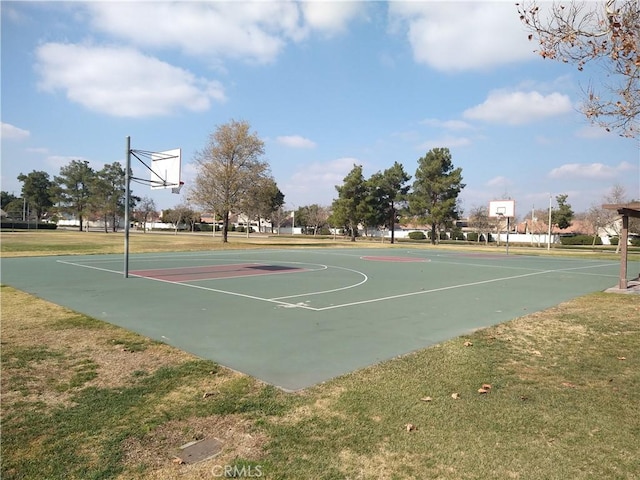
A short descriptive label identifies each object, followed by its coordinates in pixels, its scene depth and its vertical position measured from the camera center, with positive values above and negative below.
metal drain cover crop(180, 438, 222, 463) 3.34 -1.80
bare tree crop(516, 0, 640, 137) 4.46 +2.14
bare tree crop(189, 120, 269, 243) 39.09 +4.55
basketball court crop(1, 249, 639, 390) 6.44 -1.87
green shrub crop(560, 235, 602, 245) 64.50 -0.95
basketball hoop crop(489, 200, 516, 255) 46.60 +2.55
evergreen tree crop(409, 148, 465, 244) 52.31 +4.84
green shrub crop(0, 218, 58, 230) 70.38 -1.43
